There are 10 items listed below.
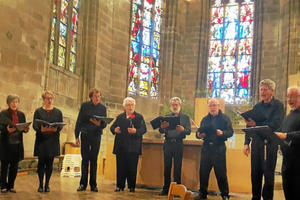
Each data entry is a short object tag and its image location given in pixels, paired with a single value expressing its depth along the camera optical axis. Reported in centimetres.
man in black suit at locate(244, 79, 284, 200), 508
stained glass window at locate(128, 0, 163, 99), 1592
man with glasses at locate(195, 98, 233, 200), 612
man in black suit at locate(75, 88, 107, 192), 646
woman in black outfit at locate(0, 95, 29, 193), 592
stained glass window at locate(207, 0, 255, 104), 1669
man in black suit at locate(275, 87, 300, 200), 401
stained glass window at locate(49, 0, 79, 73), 1195
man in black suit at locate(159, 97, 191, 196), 663
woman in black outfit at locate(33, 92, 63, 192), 612
